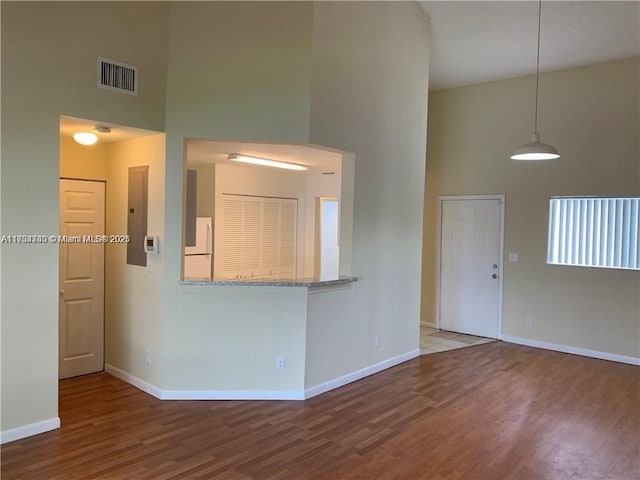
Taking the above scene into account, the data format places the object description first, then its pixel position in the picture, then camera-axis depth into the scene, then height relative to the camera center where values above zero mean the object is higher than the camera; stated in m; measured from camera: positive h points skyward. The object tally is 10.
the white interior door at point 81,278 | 4.30 -0.51
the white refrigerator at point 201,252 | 5.32 -0.30
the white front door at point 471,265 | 6.28 -0.46
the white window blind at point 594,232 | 5.29 +0.04
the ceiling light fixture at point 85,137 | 3.75 +0.71
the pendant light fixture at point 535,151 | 3.69 +0.67
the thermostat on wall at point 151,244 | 3.88 -0.16
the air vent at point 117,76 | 3.43 +1.13
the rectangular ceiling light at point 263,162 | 4.90 +0.76
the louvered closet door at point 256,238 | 5.77 -0.13
